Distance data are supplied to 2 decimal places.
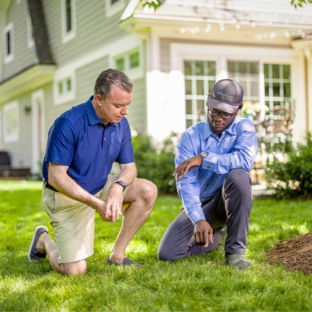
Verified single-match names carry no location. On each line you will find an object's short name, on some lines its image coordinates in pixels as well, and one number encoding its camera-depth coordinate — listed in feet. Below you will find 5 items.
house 36.01
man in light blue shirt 13.46
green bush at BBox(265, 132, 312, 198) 25.68
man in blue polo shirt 12.87
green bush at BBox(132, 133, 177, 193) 32.55
